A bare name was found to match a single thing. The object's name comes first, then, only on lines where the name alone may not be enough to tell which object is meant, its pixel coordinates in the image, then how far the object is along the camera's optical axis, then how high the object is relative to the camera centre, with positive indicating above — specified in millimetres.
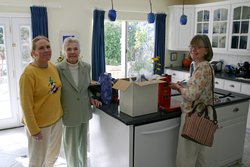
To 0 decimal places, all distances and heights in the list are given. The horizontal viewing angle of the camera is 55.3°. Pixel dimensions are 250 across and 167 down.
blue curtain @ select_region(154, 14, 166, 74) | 5348 +391
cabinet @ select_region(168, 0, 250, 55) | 4344 +539
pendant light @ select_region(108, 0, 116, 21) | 3164 +496
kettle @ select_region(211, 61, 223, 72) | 5016 -283
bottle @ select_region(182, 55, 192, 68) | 5729 -229
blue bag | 2344 -339
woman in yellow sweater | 1960 -406
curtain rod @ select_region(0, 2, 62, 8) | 3755 +764
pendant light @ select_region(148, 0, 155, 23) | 3438 +497
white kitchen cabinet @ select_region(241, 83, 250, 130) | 4004 -603
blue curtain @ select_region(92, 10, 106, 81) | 4504 +138
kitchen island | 2031 -802
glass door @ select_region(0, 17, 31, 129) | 3950 -134
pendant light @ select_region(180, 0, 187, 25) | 3623 +502
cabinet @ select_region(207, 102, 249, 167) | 2600 -951
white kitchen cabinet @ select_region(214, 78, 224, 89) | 4473 -576
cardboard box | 1970 -373
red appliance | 2186 -386
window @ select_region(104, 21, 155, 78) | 5086 +153
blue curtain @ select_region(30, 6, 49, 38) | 3913 +524
